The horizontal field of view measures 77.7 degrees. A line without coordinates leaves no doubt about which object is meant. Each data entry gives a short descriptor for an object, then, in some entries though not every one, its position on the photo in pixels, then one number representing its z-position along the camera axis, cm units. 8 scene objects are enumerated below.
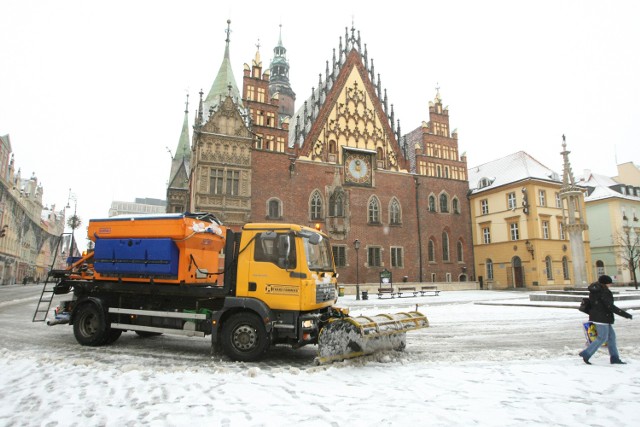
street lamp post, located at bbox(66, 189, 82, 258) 4059
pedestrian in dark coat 698
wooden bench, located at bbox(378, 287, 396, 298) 2598
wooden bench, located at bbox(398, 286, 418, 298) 2823
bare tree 3953
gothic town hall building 2905
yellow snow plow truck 741
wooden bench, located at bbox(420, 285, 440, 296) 2813
